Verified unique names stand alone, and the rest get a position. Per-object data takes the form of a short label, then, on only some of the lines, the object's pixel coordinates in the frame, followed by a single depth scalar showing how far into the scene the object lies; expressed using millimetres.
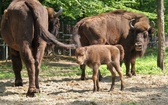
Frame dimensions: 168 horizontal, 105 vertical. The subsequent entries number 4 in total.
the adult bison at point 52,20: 16409
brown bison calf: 13578
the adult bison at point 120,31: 19052
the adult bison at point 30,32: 13160
